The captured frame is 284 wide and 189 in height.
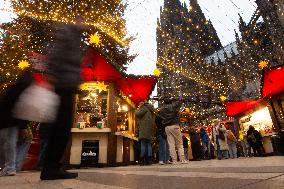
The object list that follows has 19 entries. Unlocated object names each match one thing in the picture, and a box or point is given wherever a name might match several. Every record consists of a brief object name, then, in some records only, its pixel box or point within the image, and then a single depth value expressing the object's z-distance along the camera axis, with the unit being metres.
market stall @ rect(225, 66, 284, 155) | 11.41
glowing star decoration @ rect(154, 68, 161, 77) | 9.69
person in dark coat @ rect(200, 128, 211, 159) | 12.80
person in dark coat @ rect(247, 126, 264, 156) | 12.19
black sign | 8.08
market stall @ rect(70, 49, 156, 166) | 8.30
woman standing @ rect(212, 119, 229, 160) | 10.55
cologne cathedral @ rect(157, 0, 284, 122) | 26.19
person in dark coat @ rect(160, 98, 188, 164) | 6.66
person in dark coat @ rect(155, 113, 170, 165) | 7.48
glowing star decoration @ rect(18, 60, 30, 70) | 9.55
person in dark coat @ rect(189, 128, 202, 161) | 12.36
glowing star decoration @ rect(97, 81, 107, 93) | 9.11
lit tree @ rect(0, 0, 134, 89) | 10.82
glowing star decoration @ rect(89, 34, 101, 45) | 8.26
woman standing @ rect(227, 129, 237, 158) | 11.35
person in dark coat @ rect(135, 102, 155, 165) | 7.13
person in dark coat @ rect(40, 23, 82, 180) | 2.30
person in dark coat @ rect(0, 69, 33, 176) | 2.52
